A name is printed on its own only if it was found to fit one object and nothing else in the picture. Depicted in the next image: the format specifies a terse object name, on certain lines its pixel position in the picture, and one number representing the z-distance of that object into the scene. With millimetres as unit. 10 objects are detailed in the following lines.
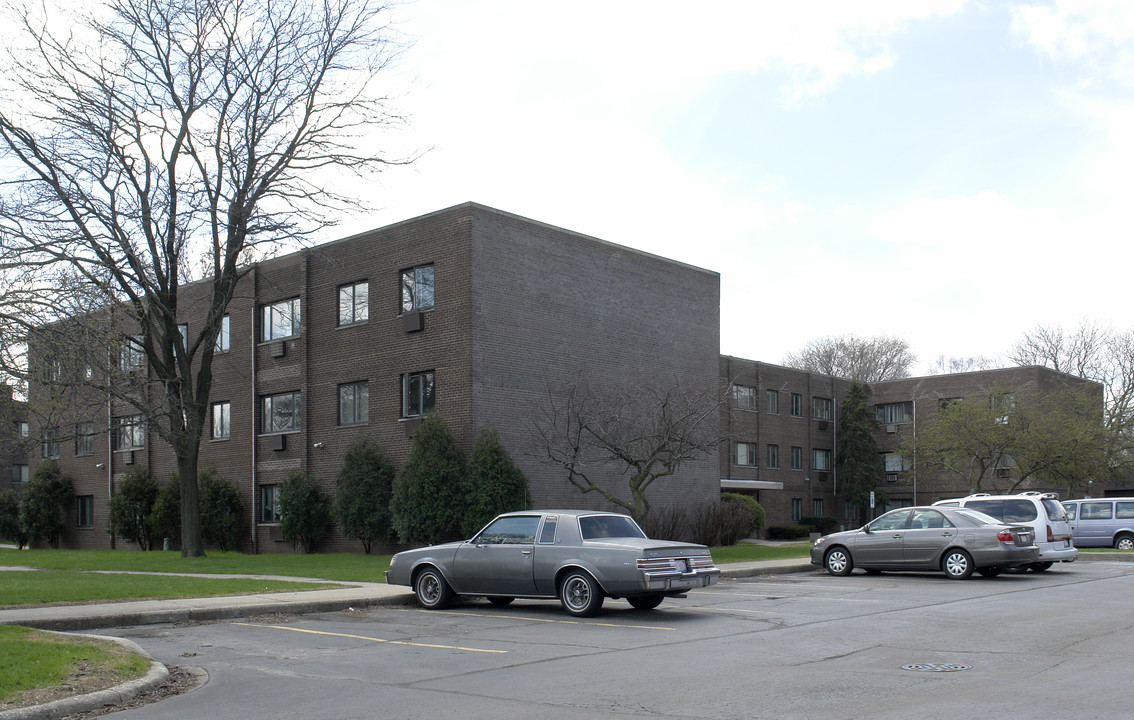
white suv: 22016
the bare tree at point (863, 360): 83062
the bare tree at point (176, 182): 27203
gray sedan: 20672
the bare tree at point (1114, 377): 50500
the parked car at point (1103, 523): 31422
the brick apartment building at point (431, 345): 29297
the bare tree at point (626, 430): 26344
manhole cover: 9602
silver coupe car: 14188
